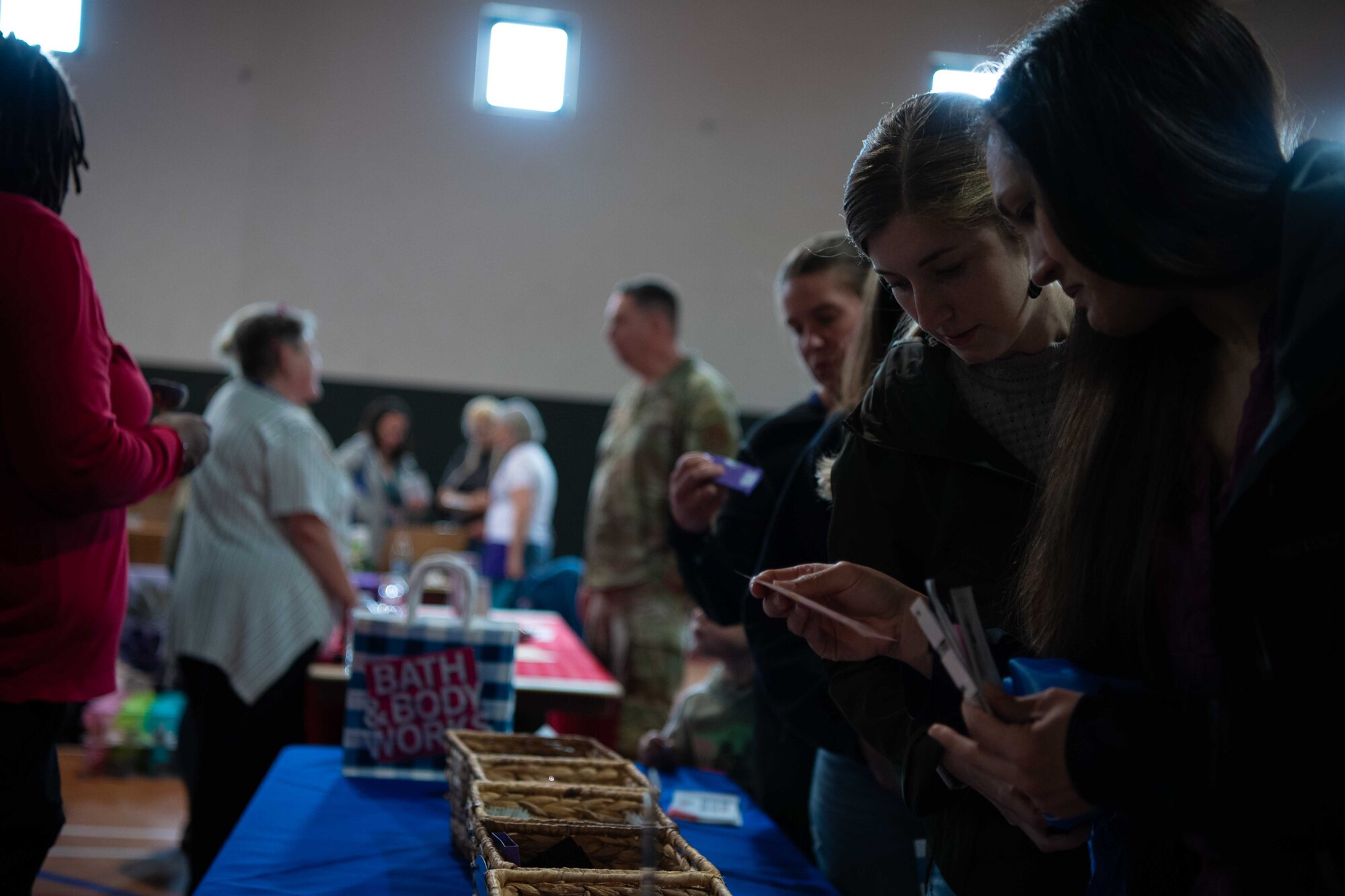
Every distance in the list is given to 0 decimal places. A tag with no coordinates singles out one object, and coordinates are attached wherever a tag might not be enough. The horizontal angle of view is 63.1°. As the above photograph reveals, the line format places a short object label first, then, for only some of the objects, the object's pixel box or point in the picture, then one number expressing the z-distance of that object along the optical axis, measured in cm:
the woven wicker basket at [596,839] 106
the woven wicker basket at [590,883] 93
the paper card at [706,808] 145
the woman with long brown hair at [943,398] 106
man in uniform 324
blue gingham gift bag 162
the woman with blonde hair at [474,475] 667
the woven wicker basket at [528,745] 145
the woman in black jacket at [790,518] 143
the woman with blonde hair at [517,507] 561
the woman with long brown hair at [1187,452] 68
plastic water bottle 493
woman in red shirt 127
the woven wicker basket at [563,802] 118
